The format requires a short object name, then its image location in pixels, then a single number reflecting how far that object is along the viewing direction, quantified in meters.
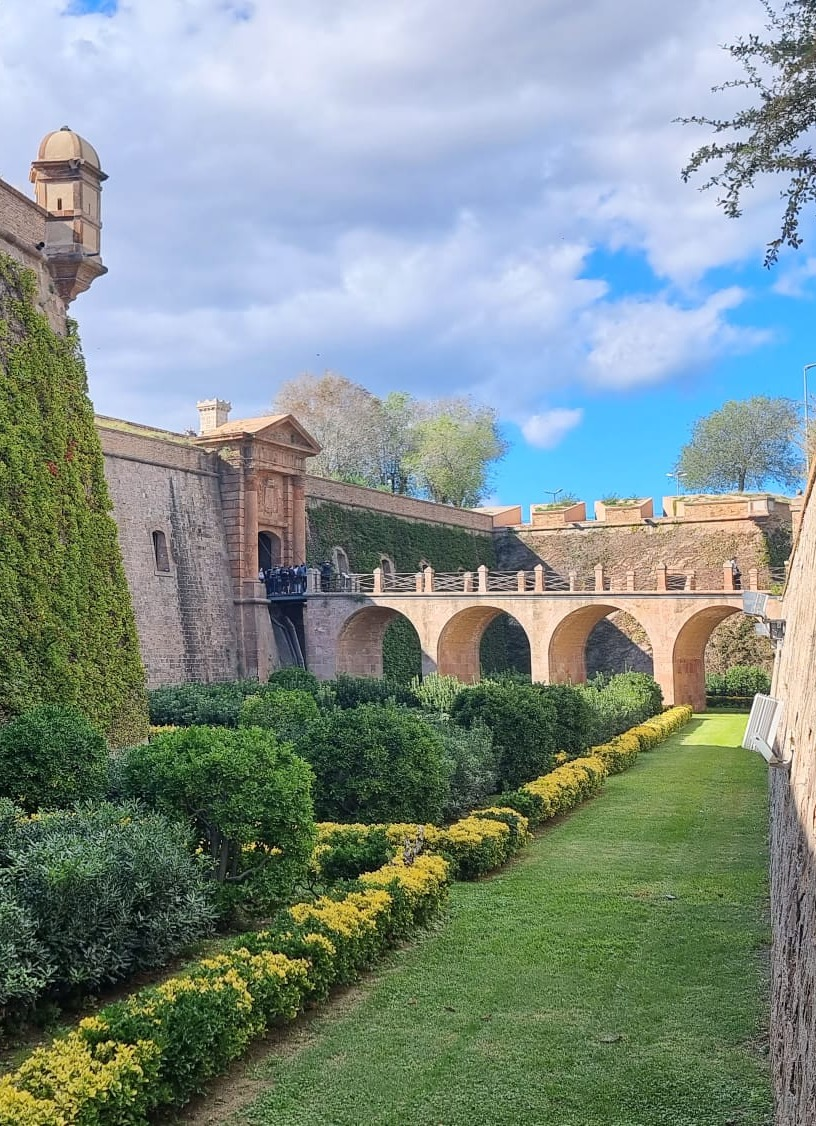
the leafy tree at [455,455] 53.69
